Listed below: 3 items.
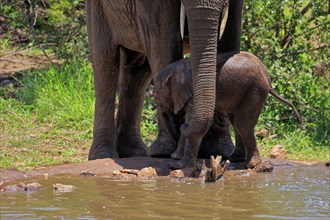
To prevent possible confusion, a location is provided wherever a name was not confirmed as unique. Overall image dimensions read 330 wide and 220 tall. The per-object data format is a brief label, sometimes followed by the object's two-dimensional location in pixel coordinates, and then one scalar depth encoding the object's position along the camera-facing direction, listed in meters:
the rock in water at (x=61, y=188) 12.27
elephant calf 13.65
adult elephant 13.37
